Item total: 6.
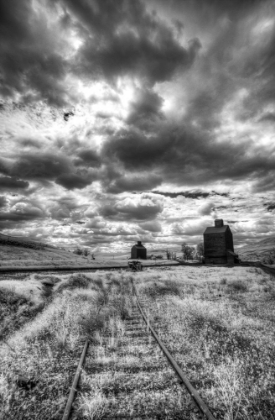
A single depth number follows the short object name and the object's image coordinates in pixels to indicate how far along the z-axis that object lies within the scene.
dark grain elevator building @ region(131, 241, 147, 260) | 81.86
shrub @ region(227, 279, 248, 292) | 16.64
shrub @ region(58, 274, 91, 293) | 17.55
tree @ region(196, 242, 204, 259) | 95.76
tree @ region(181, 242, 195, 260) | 96.55
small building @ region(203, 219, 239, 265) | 45.06
